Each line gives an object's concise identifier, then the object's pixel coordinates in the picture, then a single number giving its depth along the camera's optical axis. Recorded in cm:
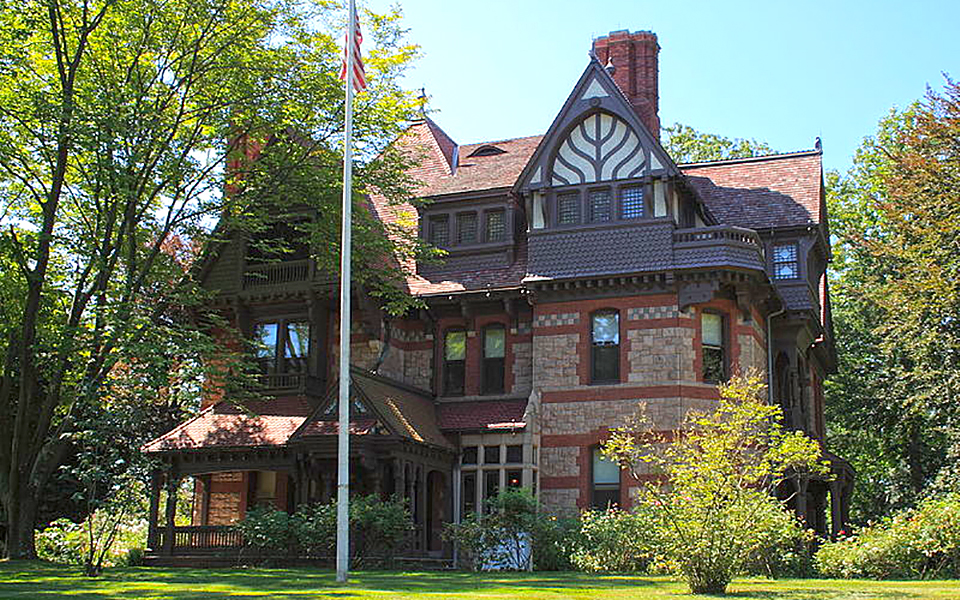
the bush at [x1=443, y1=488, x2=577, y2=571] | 2388
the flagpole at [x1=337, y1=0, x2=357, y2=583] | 1741
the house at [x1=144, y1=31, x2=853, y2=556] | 2756
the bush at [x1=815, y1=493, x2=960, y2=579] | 2120
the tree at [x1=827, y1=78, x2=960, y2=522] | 3184
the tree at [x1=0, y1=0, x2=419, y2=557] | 2331
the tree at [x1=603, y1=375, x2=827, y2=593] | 1631
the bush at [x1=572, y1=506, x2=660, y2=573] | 2250
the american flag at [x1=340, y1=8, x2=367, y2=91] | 2099
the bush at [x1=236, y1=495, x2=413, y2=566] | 2339
